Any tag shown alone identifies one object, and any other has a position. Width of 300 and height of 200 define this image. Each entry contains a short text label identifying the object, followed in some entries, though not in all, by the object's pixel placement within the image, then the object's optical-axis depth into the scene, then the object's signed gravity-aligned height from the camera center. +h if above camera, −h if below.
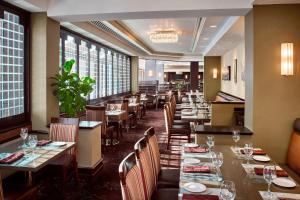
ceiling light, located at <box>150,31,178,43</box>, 7.66 +1.67
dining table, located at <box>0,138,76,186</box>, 2.62 -0.65
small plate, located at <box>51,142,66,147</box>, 3.36 -0.61
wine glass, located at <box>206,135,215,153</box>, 2.85 -0.49
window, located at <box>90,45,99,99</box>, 7.91 +0.84
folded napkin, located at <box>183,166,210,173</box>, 2.36 -0.65
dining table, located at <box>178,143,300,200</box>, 1.91 -0.67
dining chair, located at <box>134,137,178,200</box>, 2.19 -0.71
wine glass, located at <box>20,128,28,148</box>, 3.20 -0.45
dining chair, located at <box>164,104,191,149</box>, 5.64 -0.74
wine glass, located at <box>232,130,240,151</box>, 3.05 -0.45
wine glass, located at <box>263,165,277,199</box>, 1.89 -0.55
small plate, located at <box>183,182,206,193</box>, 1.96 -0.68
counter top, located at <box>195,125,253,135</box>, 3.79 -0.49
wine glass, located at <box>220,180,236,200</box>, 1.63 -0.58
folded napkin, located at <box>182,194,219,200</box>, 1.83 -0.69
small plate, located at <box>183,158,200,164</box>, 2.62 -0.64
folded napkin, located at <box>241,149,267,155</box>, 2.96 -0.62
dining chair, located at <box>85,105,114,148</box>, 5.68 -0.42
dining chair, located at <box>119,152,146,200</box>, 1.64 -0.55
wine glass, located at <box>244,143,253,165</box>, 2.60 -0.53
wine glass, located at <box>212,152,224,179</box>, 2.25 -0.54
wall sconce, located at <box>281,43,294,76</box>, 3.60 +0.48
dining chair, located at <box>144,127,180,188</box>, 2.83 -0.89
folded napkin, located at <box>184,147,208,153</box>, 2.99 -0.61
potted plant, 4.46 +0.08
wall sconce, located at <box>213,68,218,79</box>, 12.97 +1.06
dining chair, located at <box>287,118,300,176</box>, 3.28 -0.69
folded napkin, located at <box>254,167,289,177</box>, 2.28 -0.66
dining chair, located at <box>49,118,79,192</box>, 3.79 -0.56
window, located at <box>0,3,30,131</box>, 3.94 +0.43
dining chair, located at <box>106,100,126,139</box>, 6.82 -0.63
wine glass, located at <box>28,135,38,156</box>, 3.15 -0.54
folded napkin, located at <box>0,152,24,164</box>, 2.71 -0.64
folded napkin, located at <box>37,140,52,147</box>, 3.38 -0.60
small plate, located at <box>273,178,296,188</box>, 2.05 -0.67
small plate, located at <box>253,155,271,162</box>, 2.72 -0.64
